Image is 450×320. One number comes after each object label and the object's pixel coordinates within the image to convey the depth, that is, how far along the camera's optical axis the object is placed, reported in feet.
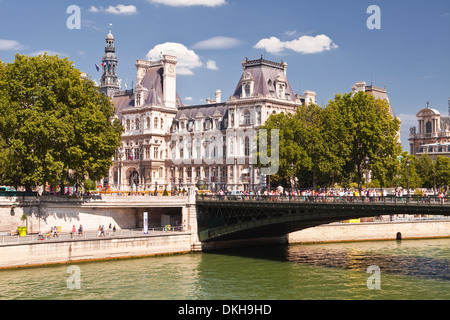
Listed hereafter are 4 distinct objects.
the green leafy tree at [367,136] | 251.80
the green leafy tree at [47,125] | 178.19
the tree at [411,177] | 307.99
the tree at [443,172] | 373.61
